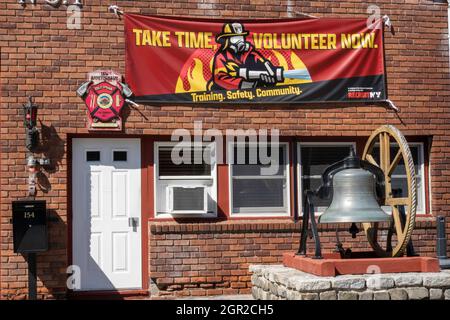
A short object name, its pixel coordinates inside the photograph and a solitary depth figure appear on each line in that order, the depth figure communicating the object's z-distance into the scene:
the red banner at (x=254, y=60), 11.02
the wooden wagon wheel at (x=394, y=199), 8.51
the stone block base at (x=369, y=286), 8.04
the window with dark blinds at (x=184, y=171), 11.13
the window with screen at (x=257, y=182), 11.35
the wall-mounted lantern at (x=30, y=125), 10.46
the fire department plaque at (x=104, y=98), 10.80
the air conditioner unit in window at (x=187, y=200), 10.89
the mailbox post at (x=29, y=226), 10.12
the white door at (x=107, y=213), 10.82
